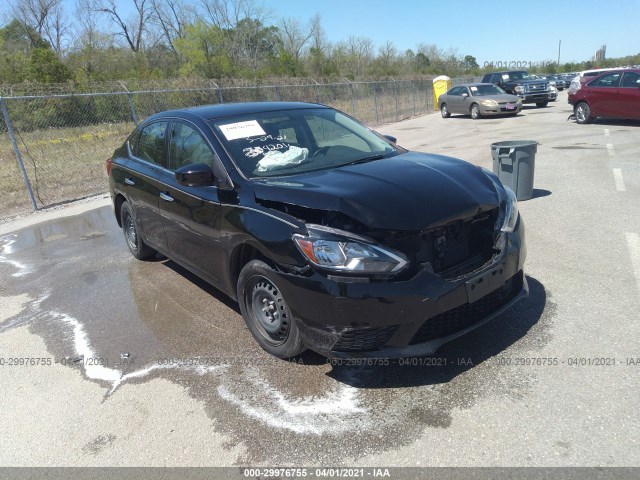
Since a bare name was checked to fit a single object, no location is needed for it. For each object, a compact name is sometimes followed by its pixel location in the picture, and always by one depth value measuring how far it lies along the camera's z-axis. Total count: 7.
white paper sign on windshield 3.95
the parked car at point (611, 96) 13.96
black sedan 2.86
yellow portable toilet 28.42
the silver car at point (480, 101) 20.97
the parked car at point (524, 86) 24.41
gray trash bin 6.95
